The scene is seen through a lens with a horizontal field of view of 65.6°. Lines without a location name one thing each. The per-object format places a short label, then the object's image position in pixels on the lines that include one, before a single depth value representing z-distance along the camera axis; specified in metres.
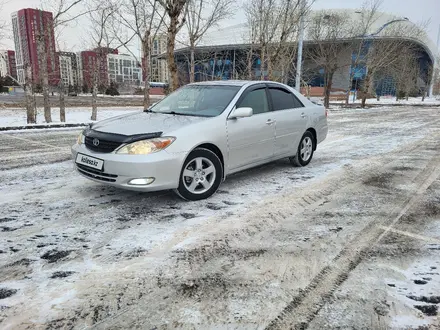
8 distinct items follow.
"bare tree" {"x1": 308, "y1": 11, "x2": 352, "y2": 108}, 29.42
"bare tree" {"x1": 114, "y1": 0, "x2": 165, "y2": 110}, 16.89
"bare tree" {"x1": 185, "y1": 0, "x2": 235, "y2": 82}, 20.33
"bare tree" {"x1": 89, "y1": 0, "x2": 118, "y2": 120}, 16.12
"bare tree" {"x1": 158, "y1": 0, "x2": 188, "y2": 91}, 12.77
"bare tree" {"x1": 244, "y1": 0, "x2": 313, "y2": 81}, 20.73
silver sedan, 3.98
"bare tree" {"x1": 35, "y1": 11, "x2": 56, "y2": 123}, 12.66
